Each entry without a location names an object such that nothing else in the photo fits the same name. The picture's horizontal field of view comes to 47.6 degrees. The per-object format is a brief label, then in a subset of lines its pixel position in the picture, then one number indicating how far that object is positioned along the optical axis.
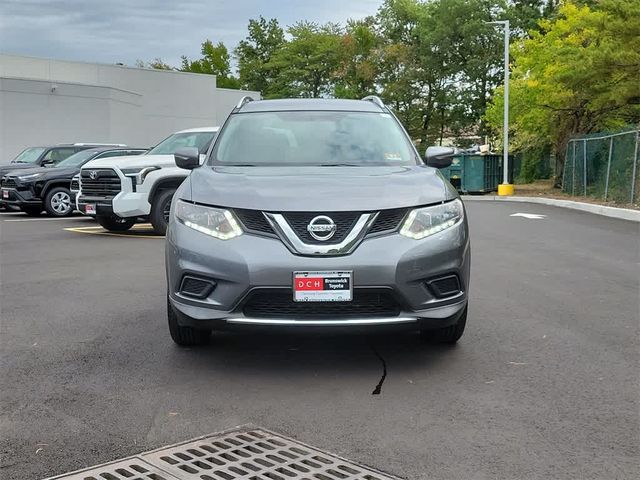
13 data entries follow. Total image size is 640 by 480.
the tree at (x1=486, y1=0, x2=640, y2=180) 22.28
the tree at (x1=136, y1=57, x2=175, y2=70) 83.00
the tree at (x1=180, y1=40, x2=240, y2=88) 84.06
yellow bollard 28.73
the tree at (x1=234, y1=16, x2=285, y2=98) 76.88
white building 34.66
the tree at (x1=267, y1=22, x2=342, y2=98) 61.50
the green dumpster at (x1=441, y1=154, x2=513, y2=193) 31.23
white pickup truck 12.18
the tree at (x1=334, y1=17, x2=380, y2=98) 58.72
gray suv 4.22
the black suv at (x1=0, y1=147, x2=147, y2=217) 17.25
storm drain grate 3.13
